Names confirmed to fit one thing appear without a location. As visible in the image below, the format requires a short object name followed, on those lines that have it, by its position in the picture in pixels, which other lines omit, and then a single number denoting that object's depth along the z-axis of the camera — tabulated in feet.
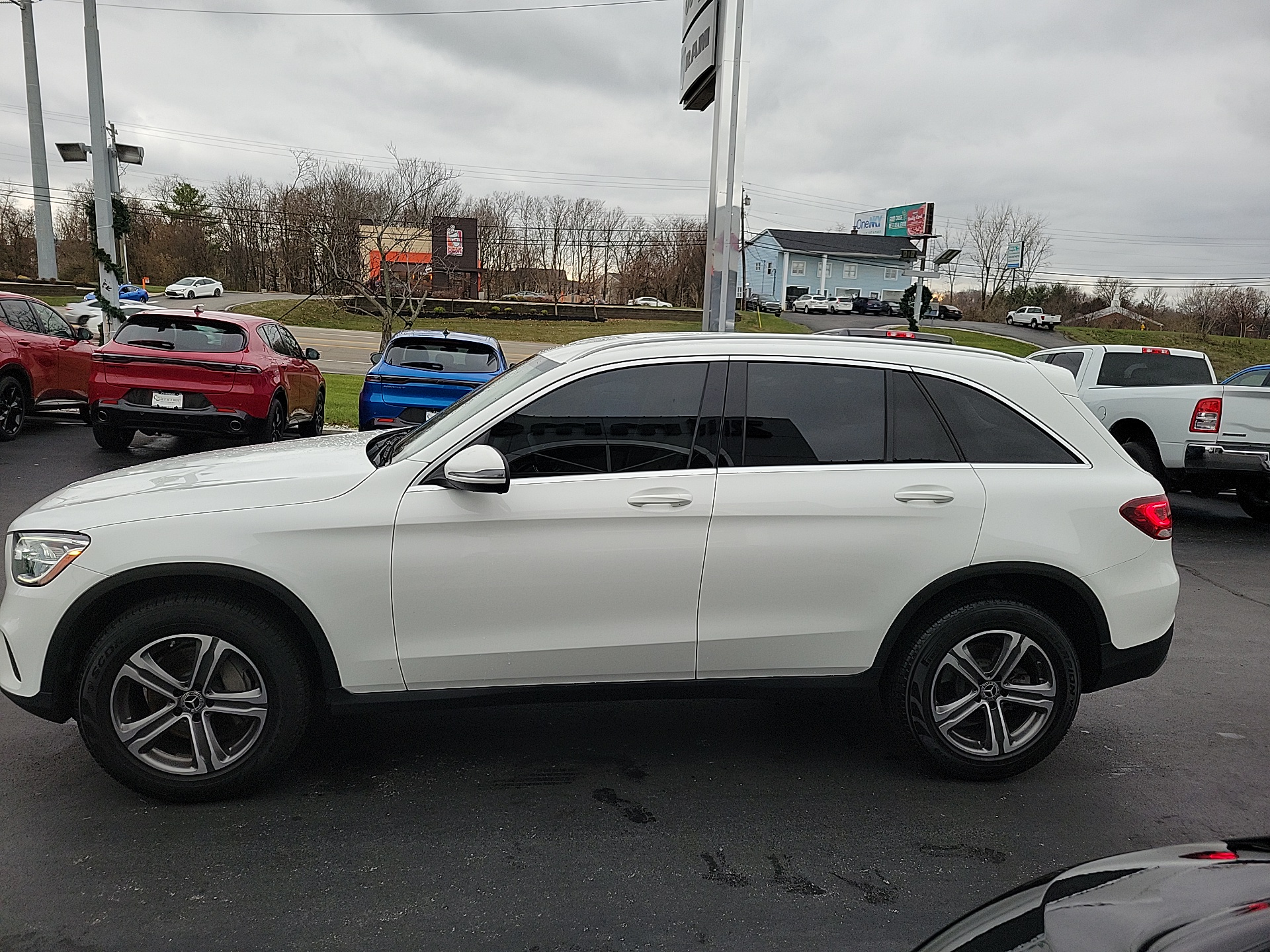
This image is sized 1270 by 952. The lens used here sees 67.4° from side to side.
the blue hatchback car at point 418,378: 35.37
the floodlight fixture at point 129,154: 62.18
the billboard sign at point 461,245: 162.71
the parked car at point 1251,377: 38.24
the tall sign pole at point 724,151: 41.60
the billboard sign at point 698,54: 44.91
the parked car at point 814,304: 223.51
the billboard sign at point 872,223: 304.30
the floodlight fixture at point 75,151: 62.80
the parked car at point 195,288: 189.26
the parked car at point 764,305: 220.02
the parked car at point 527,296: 215.67
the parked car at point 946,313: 212.23
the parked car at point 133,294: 102.25
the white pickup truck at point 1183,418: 32.01
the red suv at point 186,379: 34.73
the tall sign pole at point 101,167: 58.03
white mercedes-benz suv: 11.34
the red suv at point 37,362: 38.55
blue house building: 276.62
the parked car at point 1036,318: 211.00
